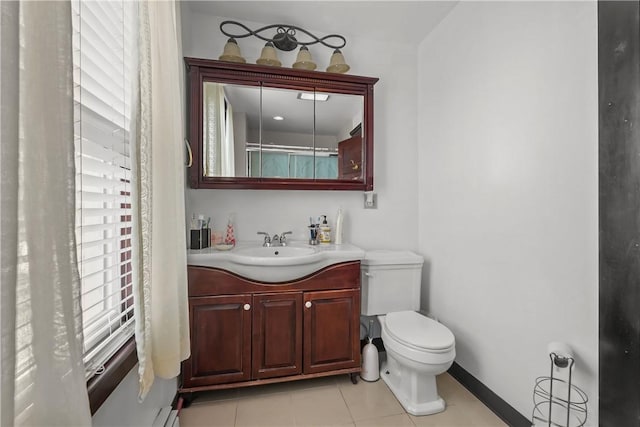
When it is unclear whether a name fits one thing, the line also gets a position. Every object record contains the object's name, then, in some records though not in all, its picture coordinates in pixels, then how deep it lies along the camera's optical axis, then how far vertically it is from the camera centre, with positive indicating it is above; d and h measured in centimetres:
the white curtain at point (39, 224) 38 -1
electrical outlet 222 +9
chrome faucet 199 -19
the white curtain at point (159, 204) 94 +3
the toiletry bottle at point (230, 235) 196 -15
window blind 83 +17
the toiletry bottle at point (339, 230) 209 -13
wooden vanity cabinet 160 -68
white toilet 149 -68
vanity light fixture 194 +120
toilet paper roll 115 -59
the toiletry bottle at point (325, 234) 210 -16
